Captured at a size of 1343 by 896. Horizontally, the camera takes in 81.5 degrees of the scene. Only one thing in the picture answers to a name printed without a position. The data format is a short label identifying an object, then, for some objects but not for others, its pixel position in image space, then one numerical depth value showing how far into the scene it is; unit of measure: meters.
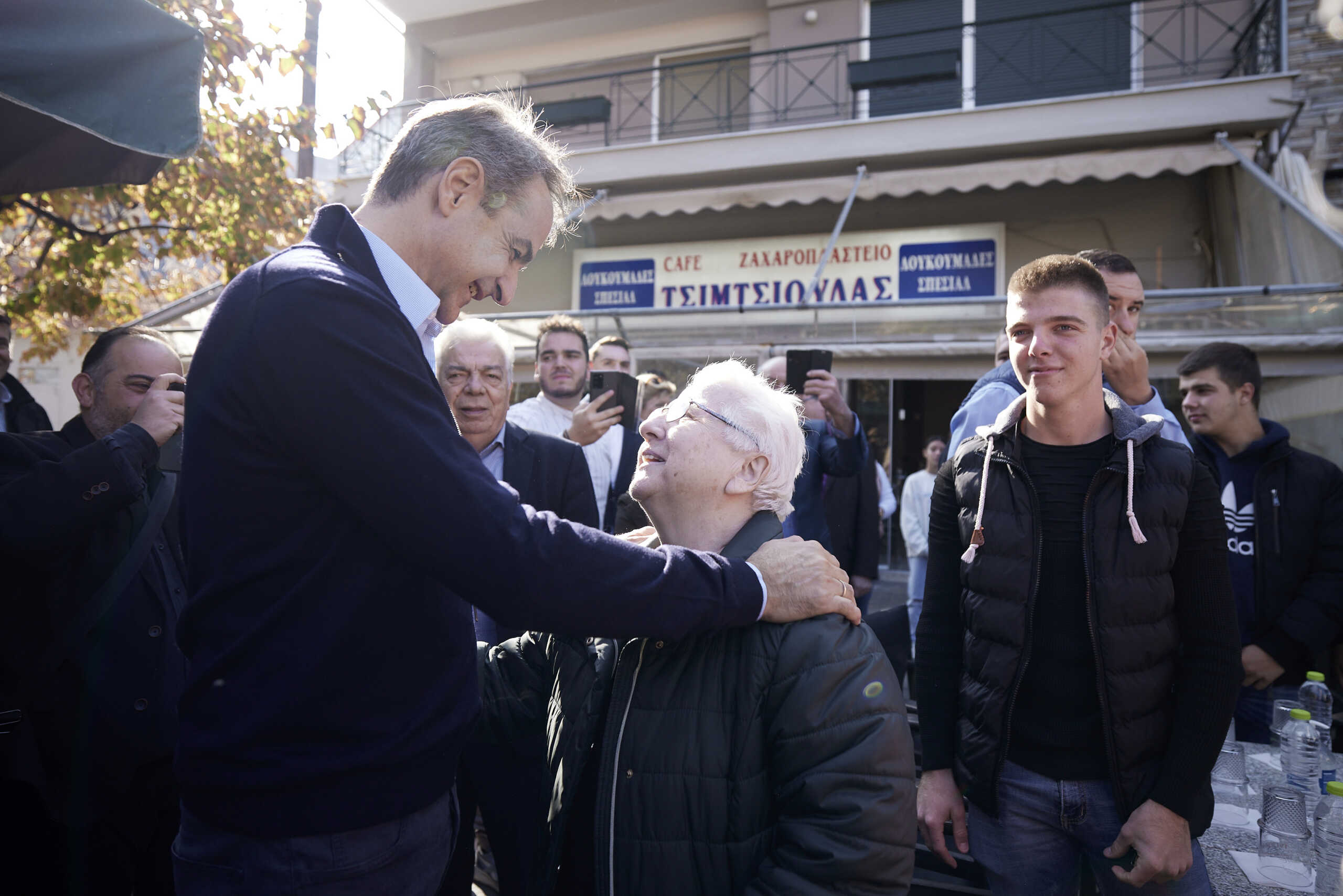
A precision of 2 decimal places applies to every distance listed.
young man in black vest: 1.79
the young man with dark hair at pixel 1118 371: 2.60
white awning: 8.50
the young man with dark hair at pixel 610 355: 4.80
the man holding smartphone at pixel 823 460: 3.82
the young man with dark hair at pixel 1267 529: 3.18
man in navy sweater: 1.17
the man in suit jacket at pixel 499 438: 2.89
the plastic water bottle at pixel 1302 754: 2.23
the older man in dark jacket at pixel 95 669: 2.11
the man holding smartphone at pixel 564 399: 4.11
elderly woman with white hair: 1.31
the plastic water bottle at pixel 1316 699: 2.85
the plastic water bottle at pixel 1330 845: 1.86
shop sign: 10.12
